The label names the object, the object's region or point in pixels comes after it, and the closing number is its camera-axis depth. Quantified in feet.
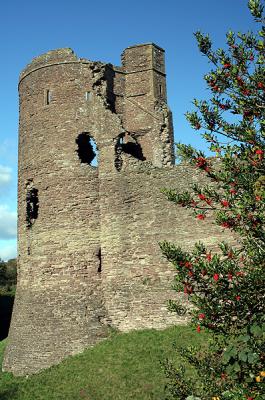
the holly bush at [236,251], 16.34
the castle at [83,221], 48.70
